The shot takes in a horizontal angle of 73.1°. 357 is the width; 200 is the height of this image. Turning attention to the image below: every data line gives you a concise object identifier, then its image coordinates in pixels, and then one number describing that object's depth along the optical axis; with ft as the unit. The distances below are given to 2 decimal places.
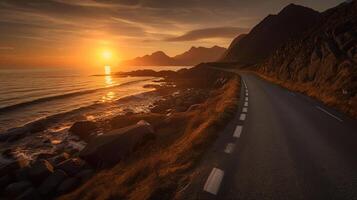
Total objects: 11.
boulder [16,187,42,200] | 29.50
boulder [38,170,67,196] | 30.17
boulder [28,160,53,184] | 33.67
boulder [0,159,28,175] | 37.96
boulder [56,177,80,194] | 29.96
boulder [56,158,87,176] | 34.35
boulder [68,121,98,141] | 65.68
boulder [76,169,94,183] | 31.78
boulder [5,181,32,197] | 31.19
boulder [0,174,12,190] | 34.89
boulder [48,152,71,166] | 41.81
